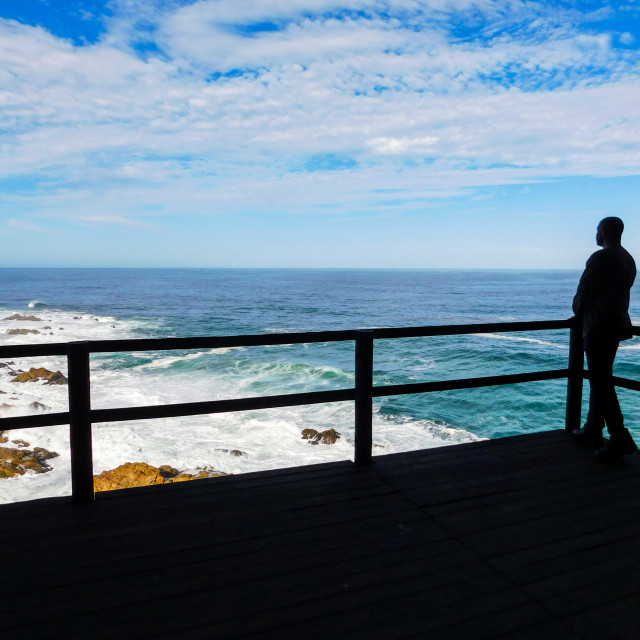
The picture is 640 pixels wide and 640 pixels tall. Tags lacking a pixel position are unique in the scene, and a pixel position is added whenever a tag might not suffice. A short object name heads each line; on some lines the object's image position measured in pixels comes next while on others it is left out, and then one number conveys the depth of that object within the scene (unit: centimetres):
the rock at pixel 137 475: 1108
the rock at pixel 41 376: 2042
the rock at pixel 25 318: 3941
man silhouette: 429
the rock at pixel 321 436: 1450
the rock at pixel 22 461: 1197
